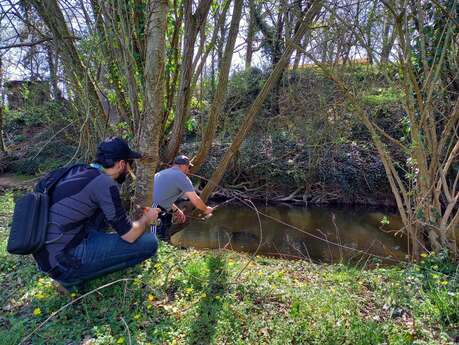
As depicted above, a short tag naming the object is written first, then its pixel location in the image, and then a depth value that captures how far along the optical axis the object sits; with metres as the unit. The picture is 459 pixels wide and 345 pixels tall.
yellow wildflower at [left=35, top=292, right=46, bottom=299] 3.15
